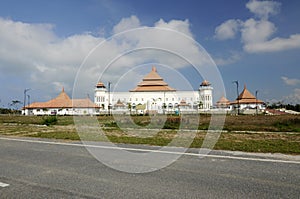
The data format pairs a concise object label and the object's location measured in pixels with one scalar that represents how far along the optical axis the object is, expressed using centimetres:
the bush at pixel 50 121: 2495
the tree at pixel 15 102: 9329
